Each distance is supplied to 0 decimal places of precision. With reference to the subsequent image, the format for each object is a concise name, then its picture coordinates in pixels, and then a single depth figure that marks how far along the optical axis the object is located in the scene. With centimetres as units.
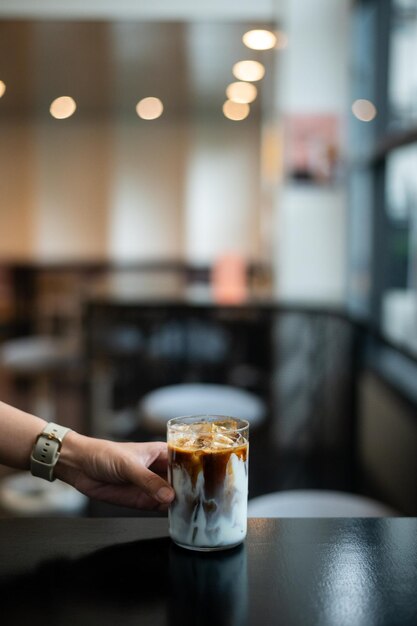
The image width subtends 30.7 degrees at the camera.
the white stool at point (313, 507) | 158
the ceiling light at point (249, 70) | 623
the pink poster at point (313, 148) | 402
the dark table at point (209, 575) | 74
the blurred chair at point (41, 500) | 275
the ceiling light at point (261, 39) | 439
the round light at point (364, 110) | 362
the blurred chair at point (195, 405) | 262
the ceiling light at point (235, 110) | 857
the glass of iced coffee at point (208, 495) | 87
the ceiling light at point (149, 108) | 847
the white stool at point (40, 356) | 448
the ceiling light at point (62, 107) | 836
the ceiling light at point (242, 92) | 734
